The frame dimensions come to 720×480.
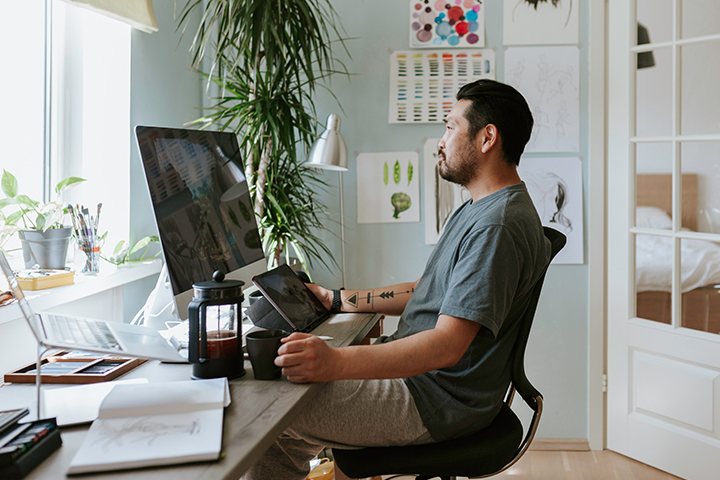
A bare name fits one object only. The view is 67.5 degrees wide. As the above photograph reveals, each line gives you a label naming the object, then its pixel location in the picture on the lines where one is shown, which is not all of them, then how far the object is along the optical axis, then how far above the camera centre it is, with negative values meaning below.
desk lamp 2.26 +0.39
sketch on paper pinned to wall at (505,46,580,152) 2.65 +0.76
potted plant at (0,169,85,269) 1.65 +0.05
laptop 0.83 -0.16
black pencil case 0.65 -0.26
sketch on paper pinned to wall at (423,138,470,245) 2.74 +0.24
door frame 2.61 +0.09
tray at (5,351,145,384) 1.00 -0.25
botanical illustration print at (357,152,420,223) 2.76 +0.29
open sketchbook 0.69 -0.27
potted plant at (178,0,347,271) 2.15 +0.59
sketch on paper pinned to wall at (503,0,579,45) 2.64 +1.09
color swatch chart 2.69 +0.83
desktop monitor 1.13 +0.09
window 1.82 +0.51
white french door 2.31 +0.04
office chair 1.21 -0.48
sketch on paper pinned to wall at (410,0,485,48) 2.69 +1.10
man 1.11 -0.20
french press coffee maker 0.99 -0.17
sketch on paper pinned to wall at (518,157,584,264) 2.67 +0.24
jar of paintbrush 1.85 +0.02
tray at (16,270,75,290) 1.61 -0.11
